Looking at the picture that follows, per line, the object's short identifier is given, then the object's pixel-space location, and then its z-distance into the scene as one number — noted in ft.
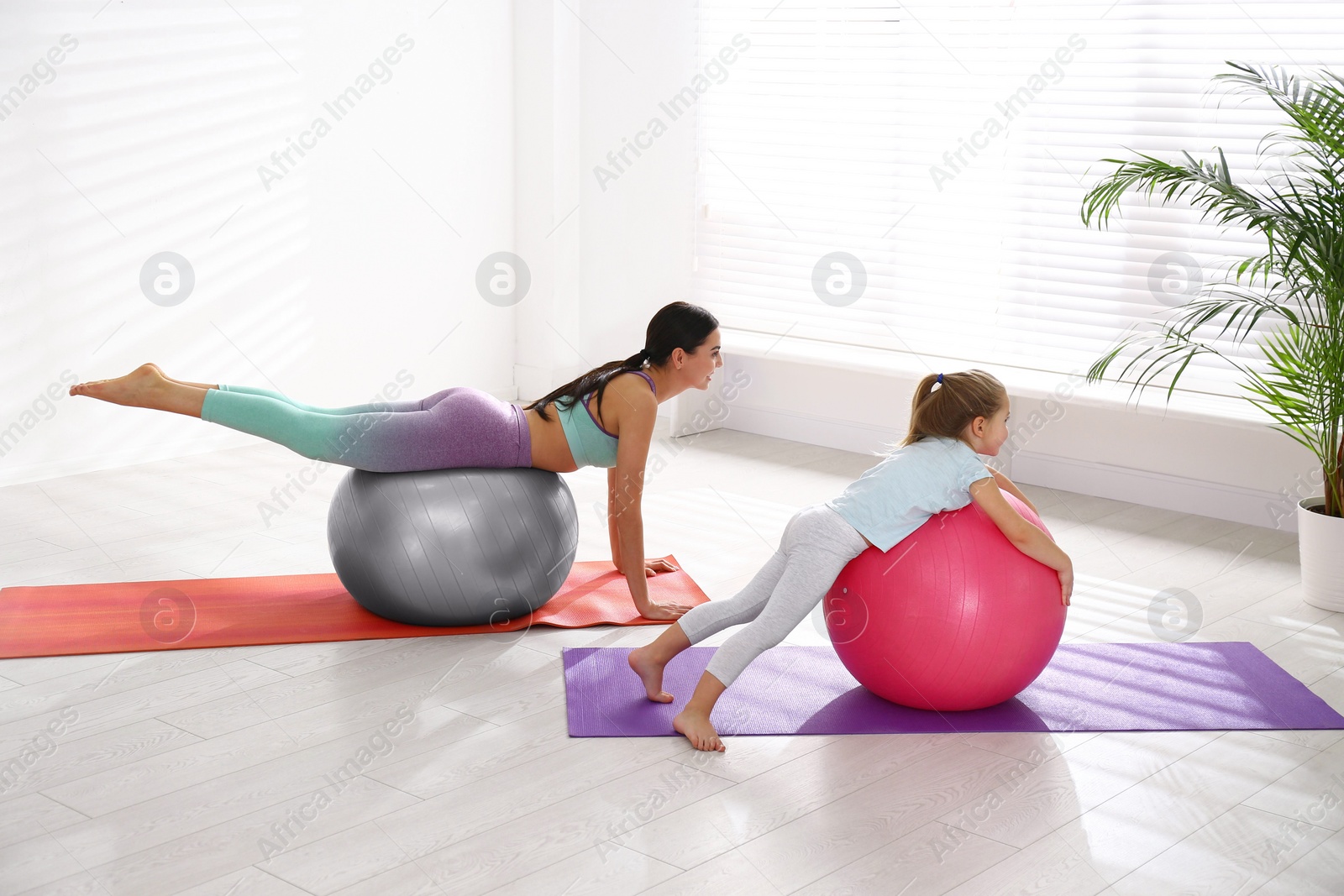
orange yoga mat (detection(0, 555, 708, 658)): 9.76
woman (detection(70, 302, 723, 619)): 9.64
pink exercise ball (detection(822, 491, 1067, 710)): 7.82
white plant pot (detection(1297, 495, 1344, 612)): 10.87
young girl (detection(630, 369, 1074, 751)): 7.94
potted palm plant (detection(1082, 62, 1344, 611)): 10.29
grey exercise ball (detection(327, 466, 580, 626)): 9.61
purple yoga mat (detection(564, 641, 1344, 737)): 8.34
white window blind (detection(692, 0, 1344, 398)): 13.52
